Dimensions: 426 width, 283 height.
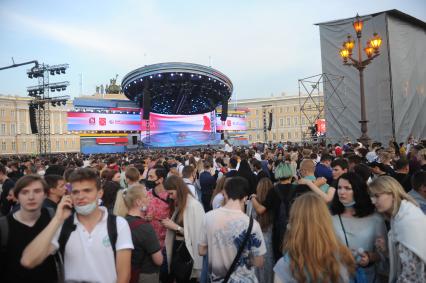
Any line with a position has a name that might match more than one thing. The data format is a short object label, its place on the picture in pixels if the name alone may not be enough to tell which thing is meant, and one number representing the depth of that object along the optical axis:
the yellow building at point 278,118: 87.69
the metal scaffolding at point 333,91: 22.66
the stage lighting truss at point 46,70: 24.95
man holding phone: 2.49
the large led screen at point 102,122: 35.09
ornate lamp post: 13.27
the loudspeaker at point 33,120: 26.33
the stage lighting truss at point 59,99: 27.50
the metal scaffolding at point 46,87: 25.12
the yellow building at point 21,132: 69.38
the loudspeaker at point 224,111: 37.09
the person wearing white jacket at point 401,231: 2.71
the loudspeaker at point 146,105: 28.53
